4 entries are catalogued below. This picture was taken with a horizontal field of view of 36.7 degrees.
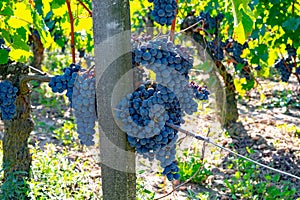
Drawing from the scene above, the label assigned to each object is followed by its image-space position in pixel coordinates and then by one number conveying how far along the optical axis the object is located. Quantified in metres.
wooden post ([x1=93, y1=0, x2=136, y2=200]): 1.81
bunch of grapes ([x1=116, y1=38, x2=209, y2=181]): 1.86
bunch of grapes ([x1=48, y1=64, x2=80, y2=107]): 2.24
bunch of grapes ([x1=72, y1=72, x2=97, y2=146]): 1.99
